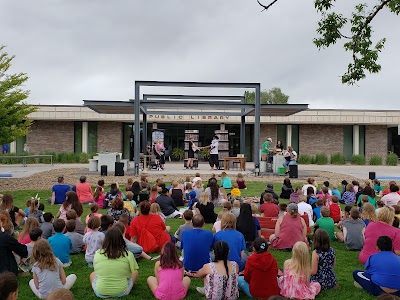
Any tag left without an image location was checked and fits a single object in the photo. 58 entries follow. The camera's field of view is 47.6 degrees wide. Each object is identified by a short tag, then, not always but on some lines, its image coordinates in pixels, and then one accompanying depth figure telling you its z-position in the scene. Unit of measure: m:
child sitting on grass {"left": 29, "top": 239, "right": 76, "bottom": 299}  5.69
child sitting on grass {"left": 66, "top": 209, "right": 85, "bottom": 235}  8.38
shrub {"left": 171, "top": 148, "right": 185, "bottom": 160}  42.84
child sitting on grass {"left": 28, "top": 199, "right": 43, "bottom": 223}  9.58
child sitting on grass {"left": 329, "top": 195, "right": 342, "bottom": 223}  10.92
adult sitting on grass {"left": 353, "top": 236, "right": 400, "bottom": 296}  5.85
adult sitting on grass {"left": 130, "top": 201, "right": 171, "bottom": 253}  8.28
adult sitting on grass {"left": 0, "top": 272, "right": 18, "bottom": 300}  3.42
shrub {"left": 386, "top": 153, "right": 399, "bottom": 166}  37.62
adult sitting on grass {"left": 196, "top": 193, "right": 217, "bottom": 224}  10.60
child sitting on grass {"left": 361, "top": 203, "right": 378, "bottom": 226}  8.76
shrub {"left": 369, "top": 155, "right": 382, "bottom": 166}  37.53
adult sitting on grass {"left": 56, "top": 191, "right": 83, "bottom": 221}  9.92
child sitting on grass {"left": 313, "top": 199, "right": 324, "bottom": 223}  10.58
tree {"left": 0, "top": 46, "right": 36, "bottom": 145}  19.00
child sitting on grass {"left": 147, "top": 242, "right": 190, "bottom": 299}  5.71
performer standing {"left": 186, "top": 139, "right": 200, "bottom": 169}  27.92
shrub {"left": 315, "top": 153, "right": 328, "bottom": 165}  38.28
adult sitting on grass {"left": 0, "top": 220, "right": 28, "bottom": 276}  6.01
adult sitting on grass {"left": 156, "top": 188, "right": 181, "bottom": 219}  11.52
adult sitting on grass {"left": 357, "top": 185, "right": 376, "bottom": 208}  12.11
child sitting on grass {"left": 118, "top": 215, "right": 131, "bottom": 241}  8.31
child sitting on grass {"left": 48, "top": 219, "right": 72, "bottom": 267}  7.24
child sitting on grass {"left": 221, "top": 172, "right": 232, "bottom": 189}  17.12
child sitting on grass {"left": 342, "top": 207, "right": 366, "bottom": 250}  8.69
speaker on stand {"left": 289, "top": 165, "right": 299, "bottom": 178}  22.56
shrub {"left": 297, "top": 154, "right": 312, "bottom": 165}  38.60
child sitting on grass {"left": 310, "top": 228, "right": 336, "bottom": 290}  6.30
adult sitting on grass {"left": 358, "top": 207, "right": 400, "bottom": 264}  7.24
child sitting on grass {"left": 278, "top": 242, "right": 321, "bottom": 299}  5.80
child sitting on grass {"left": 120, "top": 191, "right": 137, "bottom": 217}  10.49
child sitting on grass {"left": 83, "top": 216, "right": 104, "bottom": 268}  7.39
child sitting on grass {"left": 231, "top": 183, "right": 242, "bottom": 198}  14.18
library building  40.97
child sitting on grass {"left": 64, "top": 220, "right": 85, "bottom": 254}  8.28
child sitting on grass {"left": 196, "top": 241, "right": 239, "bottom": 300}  5.63
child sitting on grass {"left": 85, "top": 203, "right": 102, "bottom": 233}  8.82
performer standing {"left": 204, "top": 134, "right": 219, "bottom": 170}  26.69
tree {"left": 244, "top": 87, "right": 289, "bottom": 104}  100.19
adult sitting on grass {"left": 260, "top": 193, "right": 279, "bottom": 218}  10.20
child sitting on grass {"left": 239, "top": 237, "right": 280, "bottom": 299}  5.89
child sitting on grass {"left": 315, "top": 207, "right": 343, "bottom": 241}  9.05
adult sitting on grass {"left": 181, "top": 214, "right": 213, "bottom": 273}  6.96
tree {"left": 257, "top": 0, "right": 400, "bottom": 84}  11.82
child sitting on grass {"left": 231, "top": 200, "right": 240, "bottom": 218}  9.13
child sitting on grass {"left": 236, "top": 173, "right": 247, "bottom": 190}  16.89
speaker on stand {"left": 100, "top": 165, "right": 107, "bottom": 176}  22.48
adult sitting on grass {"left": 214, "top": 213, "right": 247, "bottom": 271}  6.86
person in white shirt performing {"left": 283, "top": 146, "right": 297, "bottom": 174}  23.44
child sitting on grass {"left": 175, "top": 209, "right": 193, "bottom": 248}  8.11
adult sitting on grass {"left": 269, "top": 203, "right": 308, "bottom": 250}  8.31
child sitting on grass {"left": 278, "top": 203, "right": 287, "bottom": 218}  9.66
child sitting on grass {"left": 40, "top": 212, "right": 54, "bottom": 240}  8.07
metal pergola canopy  23.69
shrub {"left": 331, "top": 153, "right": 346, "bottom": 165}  38.44
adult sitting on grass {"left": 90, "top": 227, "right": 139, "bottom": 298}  5.92
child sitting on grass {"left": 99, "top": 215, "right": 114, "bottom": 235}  7.52
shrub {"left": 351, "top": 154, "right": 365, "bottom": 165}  38.09
